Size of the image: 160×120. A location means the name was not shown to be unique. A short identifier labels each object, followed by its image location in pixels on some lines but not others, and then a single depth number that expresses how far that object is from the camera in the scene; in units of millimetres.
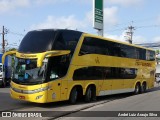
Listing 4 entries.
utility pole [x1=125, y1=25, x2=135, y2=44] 81750
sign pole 34031
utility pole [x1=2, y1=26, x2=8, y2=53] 66681
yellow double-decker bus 14961
